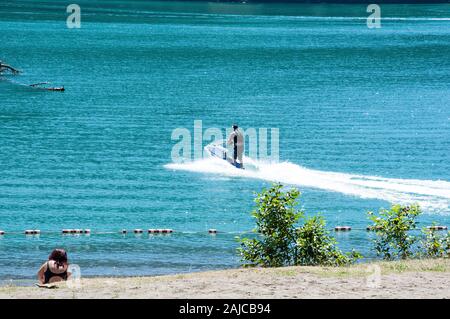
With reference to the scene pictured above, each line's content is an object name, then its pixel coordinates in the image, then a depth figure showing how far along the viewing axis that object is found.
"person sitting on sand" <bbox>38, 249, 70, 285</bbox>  24.58
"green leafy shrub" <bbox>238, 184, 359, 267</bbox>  28.12
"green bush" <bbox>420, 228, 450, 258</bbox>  29.45
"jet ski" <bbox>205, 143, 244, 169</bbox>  55.45
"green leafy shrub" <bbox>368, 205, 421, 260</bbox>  29.73
